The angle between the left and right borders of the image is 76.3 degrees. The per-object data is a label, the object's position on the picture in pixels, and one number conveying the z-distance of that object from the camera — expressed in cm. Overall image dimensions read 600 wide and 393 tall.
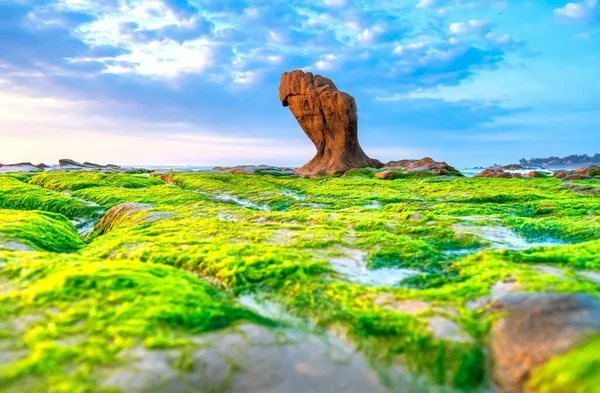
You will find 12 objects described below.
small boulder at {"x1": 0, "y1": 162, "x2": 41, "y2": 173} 2981
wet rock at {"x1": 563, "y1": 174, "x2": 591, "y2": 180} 2077
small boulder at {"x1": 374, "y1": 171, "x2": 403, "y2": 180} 2217
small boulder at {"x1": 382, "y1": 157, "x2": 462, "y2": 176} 2536
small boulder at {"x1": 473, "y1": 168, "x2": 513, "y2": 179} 2499
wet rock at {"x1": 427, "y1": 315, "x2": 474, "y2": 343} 219
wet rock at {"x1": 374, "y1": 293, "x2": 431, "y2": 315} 254
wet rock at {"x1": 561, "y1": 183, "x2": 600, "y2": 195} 1145
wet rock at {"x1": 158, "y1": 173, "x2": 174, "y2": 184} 2053
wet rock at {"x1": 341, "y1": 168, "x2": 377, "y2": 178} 2692
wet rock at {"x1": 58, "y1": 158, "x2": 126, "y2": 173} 3839
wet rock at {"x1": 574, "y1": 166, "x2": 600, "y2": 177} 2300
